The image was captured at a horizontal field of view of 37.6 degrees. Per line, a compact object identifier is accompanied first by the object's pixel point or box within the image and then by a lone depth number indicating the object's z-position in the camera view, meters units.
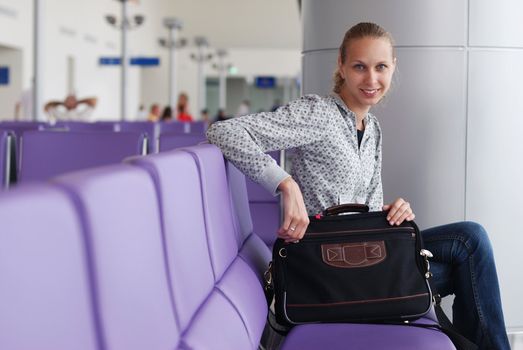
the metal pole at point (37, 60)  9.72
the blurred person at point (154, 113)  18.00
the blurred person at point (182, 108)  15.41
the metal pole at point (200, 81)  29.78
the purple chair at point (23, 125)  5.66
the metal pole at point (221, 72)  32.53
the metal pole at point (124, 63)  16.14
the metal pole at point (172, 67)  23.07
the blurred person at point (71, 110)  11.49
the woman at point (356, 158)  2.28
